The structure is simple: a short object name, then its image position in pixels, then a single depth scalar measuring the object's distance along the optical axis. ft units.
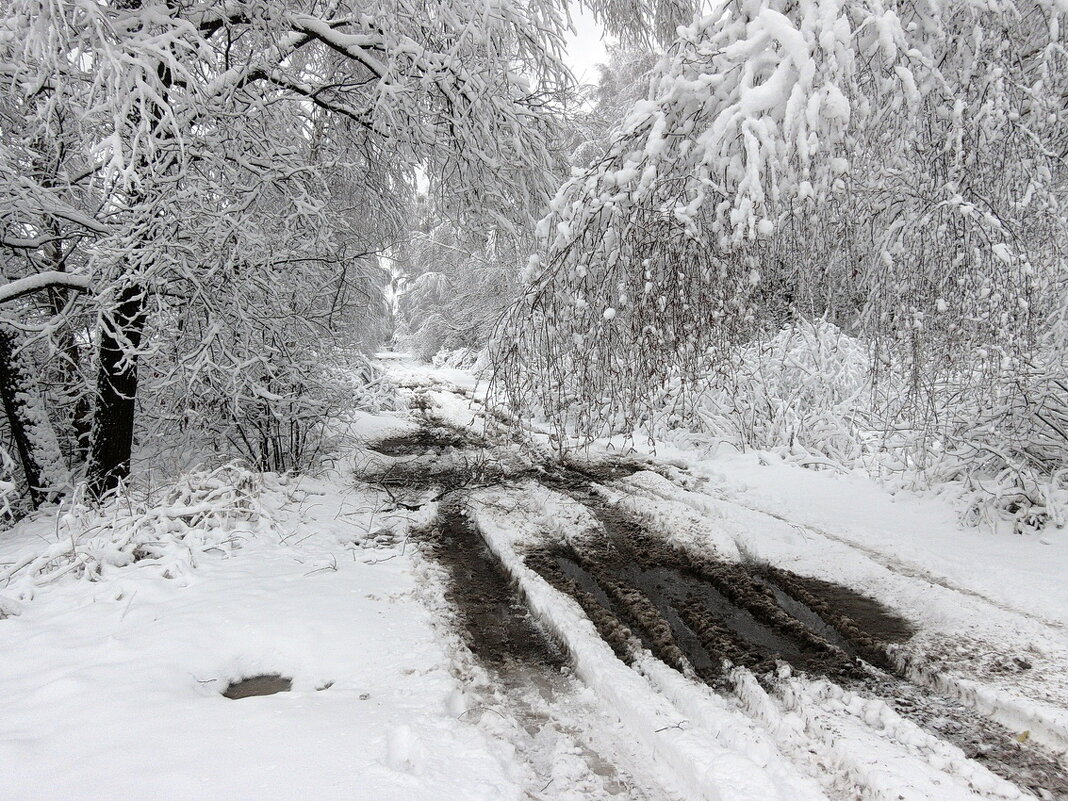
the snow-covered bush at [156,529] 12.86
